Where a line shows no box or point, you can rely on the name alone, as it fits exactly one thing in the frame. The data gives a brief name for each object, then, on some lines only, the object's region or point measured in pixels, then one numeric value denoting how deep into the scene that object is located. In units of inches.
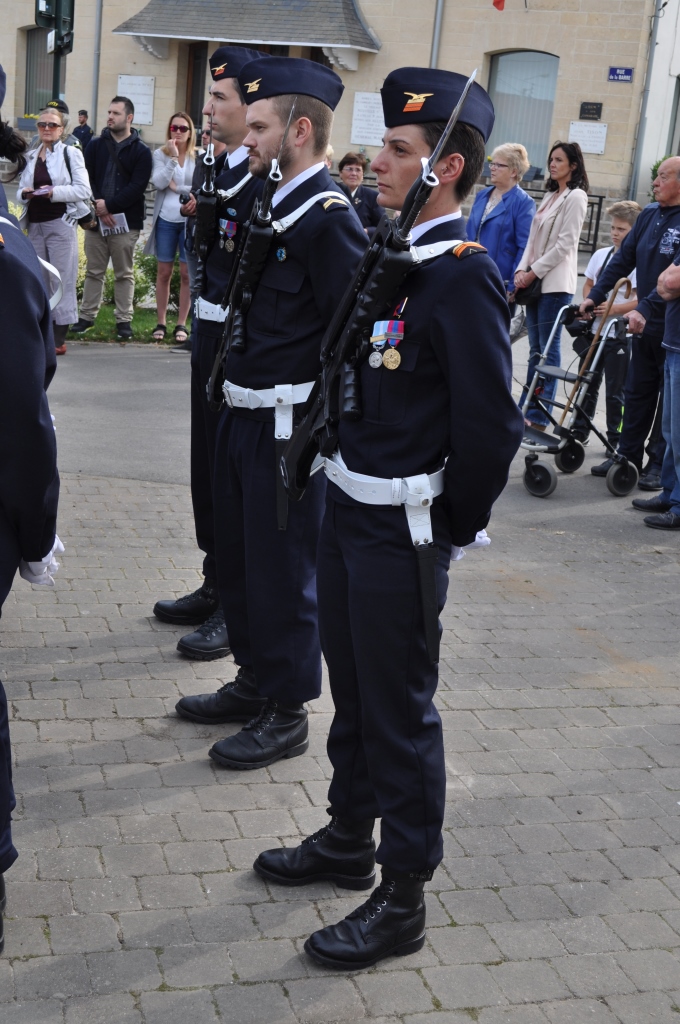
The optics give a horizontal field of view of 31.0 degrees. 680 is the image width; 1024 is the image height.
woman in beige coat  370.6
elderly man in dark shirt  321.7
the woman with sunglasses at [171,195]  481.4
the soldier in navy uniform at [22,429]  113.3
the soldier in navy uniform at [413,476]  116.3
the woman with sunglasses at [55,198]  425.7
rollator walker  327.3
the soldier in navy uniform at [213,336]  179.0
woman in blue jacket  390.6
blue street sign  947.3
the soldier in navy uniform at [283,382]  156.3
